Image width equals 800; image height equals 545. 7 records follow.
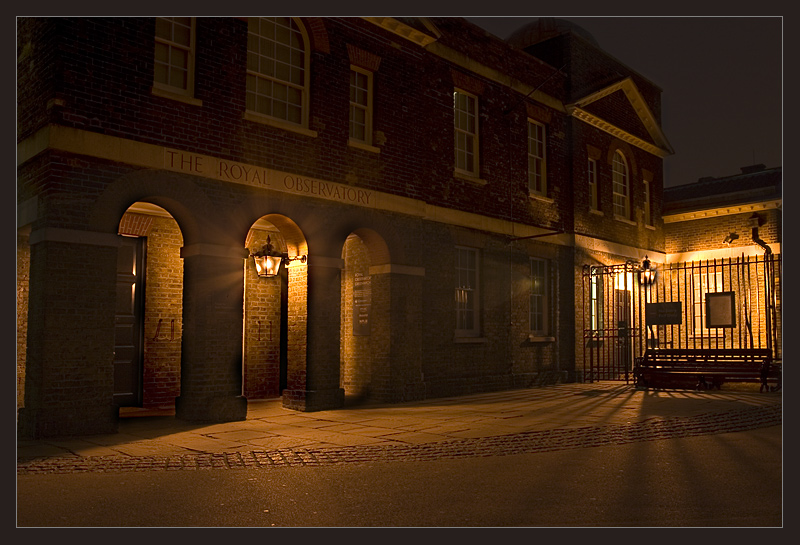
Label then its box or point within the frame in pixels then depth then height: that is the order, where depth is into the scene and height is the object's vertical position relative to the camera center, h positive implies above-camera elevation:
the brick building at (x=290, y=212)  9.73 +1.98
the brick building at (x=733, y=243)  21.42 +2.66
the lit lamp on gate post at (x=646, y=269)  17.75 +1.47
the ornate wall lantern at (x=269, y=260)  12.99 +1.25
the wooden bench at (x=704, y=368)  16.38 -0.76
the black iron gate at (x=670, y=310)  18.23 +0.60
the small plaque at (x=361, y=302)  14.21 +0.58
